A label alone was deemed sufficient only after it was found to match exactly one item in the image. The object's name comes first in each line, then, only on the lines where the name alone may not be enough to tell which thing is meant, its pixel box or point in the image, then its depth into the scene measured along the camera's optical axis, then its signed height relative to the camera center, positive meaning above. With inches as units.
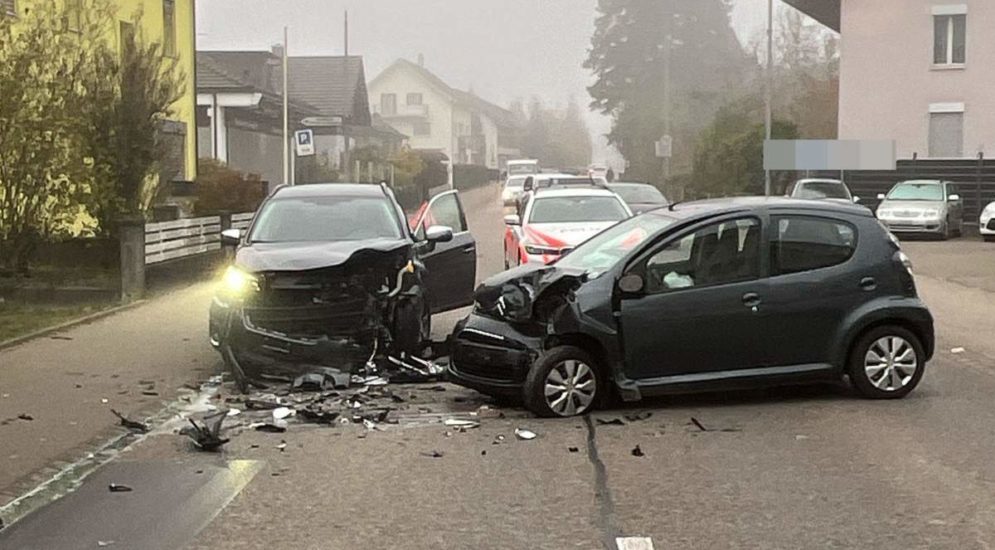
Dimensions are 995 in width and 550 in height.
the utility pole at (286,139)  1605.6 +58.7
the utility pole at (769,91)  1742.1 +125.1
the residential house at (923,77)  1685.5 +139.9
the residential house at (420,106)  4527.6 +278.9
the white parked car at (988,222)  1321.4 -36.3
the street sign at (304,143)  1376.7 +46.6
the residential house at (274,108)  1696.6 +115.7
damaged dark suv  440.8 -38.4
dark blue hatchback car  382.9 -37.5
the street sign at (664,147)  2186.3 +65.0
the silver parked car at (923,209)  1359.5 -23.9
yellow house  1293.1 +149.4
